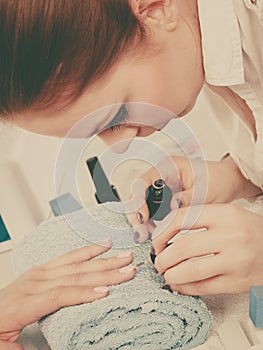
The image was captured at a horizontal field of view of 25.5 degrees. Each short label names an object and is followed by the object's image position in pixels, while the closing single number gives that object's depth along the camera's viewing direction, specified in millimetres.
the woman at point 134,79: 588
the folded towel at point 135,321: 635
